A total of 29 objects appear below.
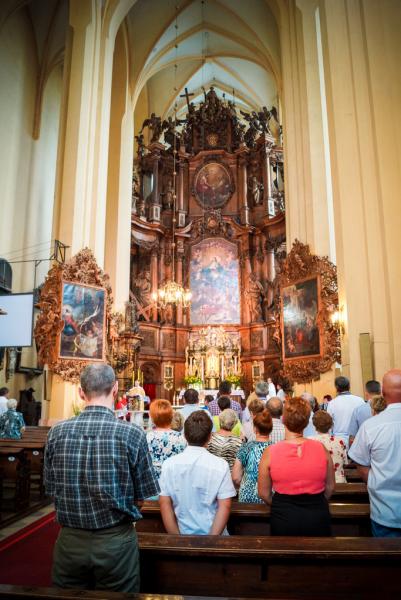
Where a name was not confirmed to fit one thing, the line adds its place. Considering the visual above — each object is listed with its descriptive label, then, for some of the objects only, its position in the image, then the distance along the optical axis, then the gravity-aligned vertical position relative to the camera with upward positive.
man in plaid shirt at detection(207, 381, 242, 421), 7.54 -0.42
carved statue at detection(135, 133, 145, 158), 22.77 +11.08
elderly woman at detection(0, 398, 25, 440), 7.47 -0.67
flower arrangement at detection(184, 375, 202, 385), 19.34 +0.00
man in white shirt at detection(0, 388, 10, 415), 8.60 -0.36
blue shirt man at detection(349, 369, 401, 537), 2.73 -0.48
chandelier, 17.55 +3.37
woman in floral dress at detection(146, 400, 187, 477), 3.66 -0.43
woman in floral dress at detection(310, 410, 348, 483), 3.93 -0.47
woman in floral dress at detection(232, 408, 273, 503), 3.34 -0.54
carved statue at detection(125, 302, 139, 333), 16.94 +2.14
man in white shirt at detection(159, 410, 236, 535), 2.62 -0.60
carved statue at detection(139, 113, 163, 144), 22.20 +11.76
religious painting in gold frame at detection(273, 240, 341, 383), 11.21 +1.60
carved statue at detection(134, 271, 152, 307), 20.89 +3.97
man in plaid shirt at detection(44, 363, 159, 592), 2.08 -0.49
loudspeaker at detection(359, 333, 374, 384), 7.59 +0.35
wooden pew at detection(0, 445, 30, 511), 6.07 -1.15
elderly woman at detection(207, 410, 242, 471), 3.91 -0.50
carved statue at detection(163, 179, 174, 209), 22.55 +8.60
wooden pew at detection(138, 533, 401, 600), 2.23 -0.89
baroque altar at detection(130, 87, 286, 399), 20.16 +6.42
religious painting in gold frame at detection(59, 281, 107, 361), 11.68 +1.46
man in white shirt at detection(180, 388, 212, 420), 5.81 -0.24
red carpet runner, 3.87 -1.58
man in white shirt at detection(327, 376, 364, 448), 5.75 -0.38
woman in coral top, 2.58 -0.57
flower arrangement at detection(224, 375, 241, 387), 19.30 +0.03
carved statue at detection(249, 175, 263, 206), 22.23 +8.62
